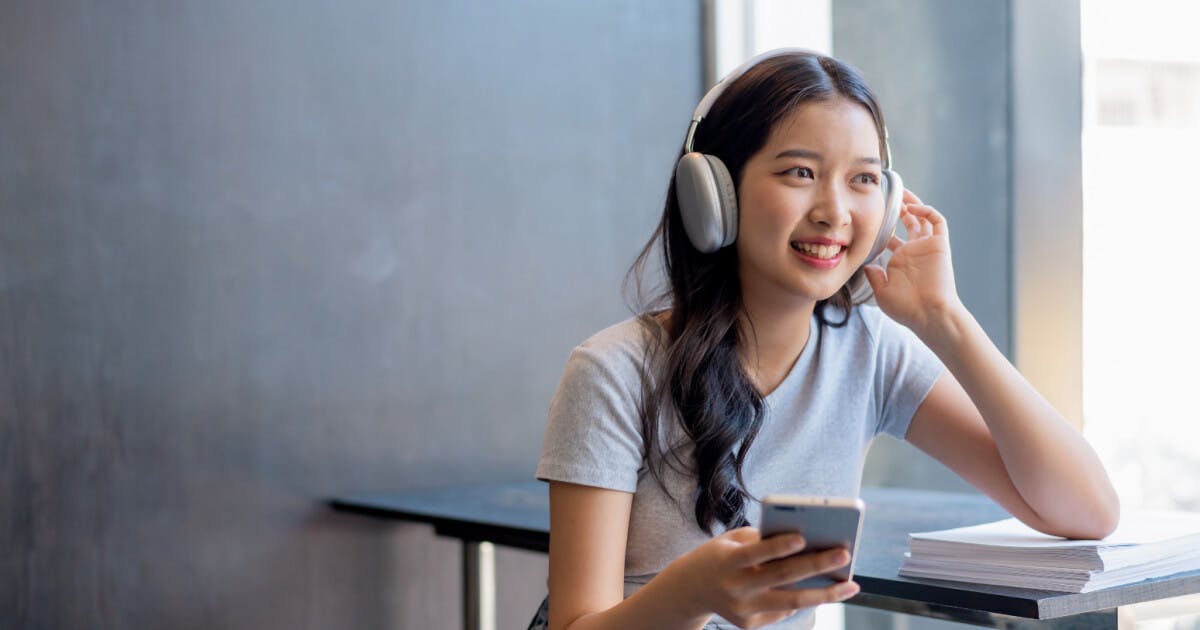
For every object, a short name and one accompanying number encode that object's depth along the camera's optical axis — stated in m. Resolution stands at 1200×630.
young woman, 1.17
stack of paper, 1.11
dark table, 1.10
